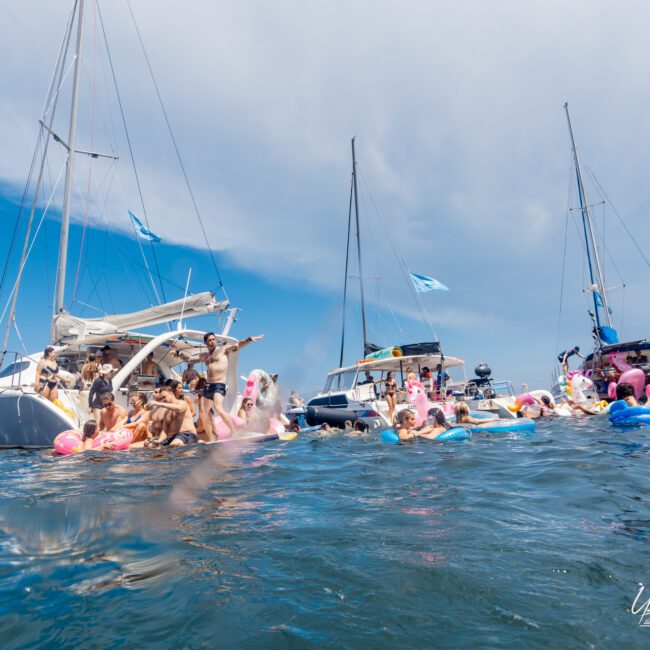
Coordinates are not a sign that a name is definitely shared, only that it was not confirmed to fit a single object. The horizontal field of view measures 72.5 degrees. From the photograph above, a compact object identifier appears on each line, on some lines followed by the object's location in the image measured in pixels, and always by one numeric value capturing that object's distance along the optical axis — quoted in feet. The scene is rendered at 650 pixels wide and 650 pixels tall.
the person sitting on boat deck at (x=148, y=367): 45.51
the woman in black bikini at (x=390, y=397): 50.72
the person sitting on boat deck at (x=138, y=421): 30.42
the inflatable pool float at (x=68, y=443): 28.02
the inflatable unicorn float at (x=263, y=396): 39.42
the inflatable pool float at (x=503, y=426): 36.04
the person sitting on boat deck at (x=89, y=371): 38.17
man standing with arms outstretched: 31.60
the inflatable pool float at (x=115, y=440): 28.55
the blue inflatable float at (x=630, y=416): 35.76
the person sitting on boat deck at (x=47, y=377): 33.58
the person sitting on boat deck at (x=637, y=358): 68.54
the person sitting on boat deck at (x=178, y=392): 29.71
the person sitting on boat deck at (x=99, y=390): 31.17
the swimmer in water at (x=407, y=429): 33.14
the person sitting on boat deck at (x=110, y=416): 30.25
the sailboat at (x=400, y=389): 52.70
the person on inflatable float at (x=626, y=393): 37.91
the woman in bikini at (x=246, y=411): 38.70
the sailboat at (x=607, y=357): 62.54
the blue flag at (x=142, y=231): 57.88
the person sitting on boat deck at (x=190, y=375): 41.93
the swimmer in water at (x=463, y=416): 38.09
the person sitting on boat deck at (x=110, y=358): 40.57
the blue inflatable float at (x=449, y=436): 31.91
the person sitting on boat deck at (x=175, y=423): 28.68
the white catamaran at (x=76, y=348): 33.27
